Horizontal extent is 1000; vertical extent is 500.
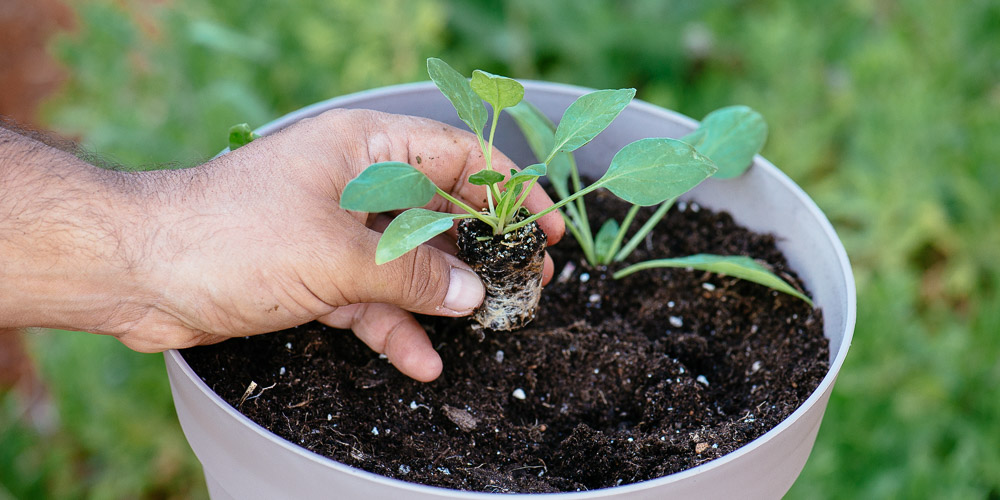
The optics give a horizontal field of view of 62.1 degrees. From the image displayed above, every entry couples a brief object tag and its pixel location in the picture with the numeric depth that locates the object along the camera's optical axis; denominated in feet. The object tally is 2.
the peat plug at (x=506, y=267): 2.23
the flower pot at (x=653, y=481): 1.76
